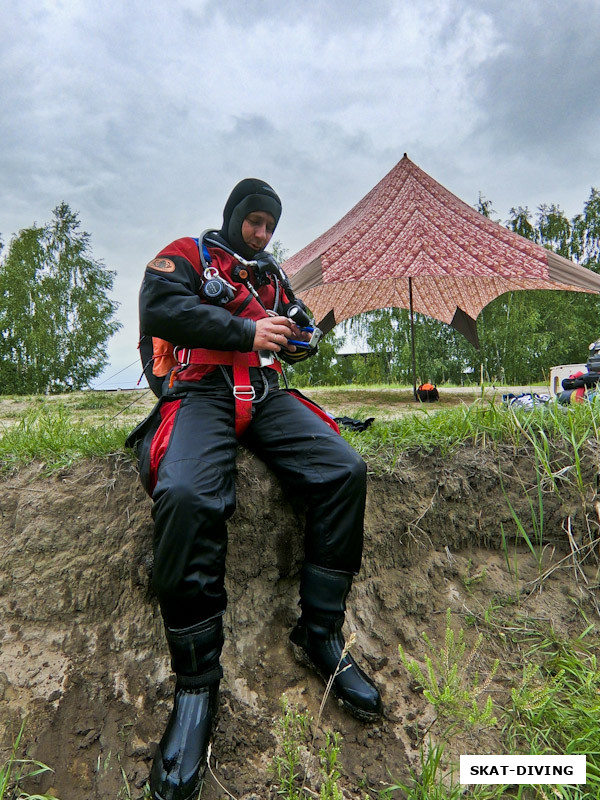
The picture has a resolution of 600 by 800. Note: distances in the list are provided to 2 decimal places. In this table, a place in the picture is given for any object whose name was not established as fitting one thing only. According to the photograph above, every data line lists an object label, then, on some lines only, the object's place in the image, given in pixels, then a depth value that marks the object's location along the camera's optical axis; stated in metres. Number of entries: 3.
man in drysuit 1.42
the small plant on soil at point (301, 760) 1.40
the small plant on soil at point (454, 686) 1.30
